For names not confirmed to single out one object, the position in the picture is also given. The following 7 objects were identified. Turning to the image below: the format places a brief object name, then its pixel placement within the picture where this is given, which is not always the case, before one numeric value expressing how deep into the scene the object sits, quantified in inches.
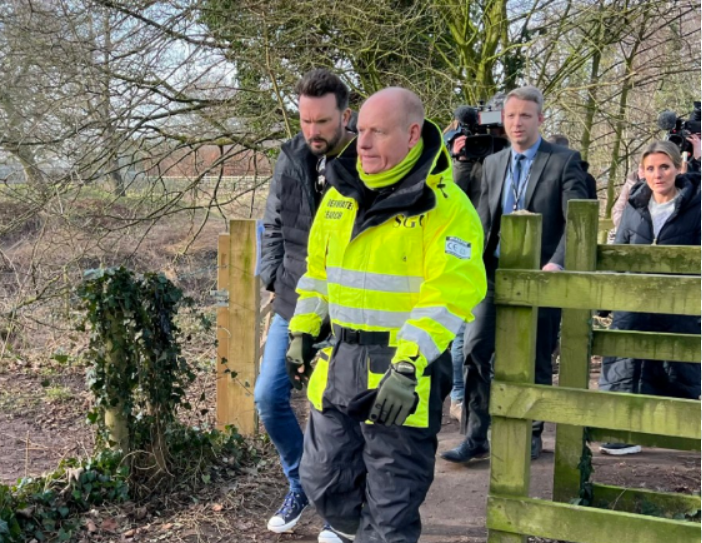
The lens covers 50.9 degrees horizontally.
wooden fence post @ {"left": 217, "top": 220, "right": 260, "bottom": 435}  185.0
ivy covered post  148.9
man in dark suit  162.1
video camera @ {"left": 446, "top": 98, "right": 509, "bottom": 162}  180.5
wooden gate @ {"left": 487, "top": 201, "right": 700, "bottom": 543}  98.7
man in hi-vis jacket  97.0
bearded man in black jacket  127.0
